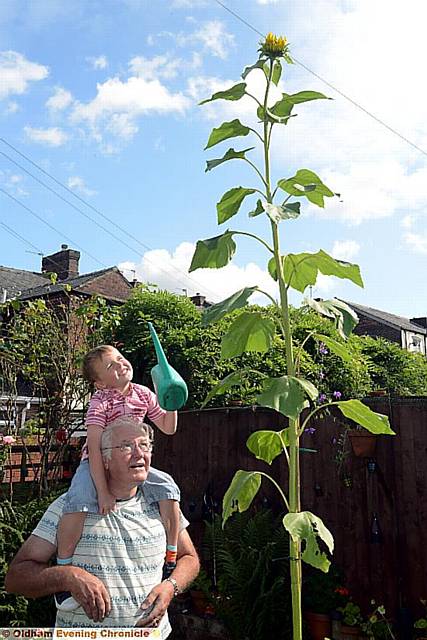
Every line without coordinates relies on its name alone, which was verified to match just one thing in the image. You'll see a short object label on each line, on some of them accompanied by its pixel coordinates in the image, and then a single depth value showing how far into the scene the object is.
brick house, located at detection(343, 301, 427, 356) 24.55
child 1.60
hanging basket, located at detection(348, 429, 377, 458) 3.96
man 1.53
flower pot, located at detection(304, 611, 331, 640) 3.92
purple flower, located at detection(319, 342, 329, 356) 5.05
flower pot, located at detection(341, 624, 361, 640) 3.82
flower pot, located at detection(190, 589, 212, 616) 4.43
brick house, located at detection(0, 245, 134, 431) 18.02
